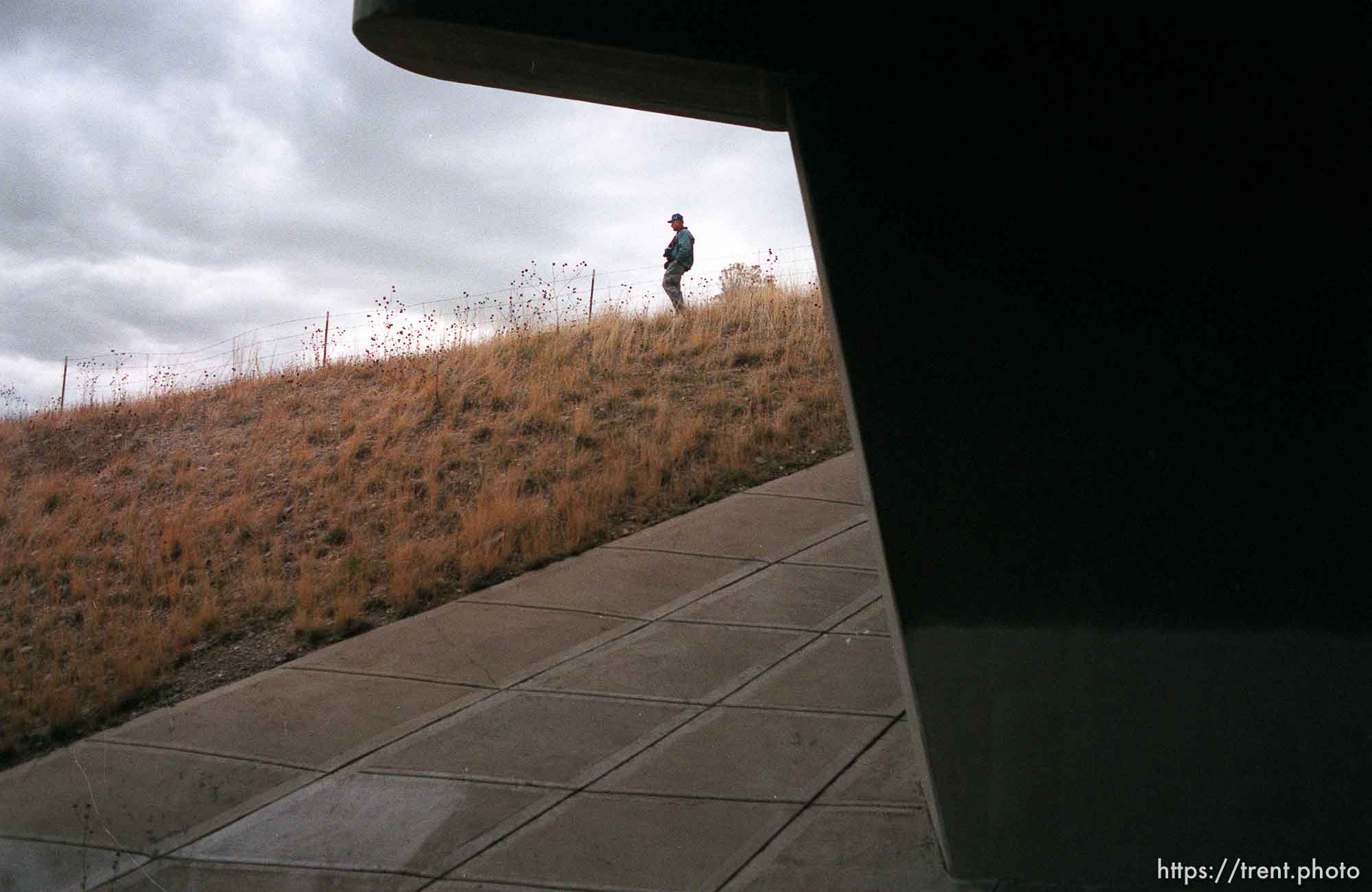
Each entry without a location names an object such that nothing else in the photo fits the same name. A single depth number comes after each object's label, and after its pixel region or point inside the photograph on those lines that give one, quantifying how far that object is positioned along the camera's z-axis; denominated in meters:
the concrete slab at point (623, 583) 7.72
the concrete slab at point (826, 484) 9.91
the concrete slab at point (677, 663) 6.35
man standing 15.38
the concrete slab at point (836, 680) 6.09
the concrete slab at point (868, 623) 7.05
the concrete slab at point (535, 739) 5.48
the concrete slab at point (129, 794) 5.10
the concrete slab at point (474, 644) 6.77
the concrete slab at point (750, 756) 5.23
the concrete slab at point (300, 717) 5.86
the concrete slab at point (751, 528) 8.67
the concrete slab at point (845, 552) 8.28
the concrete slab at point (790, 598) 7.30
